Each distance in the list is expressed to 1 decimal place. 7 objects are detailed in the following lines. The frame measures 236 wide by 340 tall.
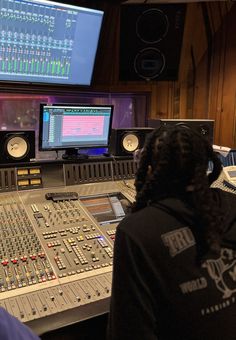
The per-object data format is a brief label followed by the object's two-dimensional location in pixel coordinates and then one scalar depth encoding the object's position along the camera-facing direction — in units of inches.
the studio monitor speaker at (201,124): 87.3
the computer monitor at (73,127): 73.0
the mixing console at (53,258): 37.5
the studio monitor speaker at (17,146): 69.3
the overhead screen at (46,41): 85.1
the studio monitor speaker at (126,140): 83.7
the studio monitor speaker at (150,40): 100.1
